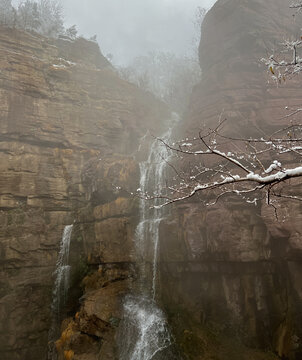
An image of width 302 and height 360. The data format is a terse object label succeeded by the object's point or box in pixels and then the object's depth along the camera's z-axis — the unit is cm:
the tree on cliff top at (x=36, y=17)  2662
